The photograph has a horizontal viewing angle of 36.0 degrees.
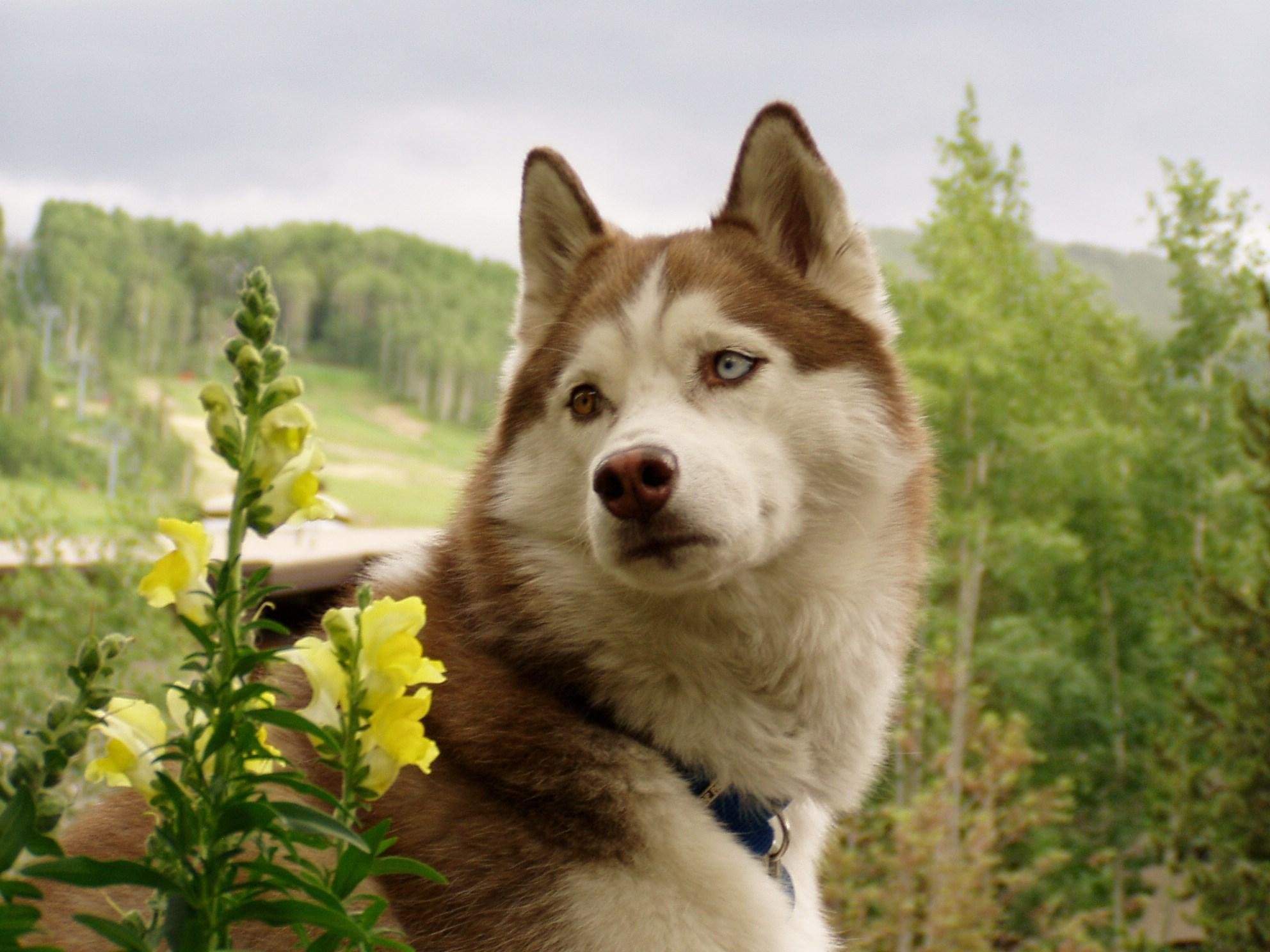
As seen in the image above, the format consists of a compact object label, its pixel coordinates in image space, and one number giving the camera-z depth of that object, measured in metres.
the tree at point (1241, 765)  7.07
